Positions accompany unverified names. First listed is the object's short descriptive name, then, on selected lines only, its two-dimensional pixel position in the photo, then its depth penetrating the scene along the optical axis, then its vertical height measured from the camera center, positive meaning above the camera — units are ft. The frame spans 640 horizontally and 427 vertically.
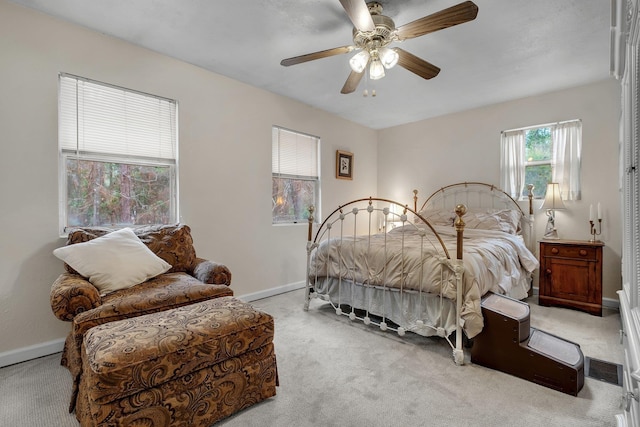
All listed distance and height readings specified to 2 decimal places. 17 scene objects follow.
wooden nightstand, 9.89 -2.29
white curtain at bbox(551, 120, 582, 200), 11.29 +1.93
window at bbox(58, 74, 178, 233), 7.85 +1.47
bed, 7.04 -1.78
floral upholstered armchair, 5.46 -1.59
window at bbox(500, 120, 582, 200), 11.38 +1.98
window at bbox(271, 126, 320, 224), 12.67 +1.43
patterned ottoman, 4.02 -2.37
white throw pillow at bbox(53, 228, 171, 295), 6.46 -1.19
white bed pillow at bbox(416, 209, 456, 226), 13.15 -0.38
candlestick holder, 10.69 -0.77
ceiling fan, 5.41 +3.54
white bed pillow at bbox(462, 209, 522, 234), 11.56 -0.49
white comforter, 7.12 -1.59
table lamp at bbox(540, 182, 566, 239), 11.05 +0.10
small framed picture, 15.15 +2.20
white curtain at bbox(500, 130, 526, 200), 12.67 +1.94
